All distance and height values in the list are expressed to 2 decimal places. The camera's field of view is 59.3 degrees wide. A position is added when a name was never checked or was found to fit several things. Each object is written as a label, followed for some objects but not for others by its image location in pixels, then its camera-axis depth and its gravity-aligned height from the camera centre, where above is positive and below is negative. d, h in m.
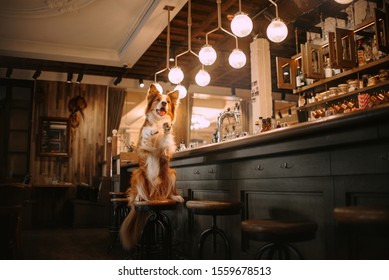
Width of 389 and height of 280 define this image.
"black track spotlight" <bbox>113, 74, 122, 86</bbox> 6.95 +2.12
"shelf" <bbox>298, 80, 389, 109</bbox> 3.87 +1.08
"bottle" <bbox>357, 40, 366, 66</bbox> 4.19 +1.54
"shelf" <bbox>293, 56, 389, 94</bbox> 3.87 +1.35
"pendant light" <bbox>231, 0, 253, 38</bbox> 3.29 +1.52
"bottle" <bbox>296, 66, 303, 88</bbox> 5.13 +1.51
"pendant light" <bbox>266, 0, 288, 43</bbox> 3.22 +1.43
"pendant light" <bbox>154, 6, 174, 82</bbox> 4.45 +2.26
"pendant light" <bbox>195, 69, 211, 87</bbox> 4.39 +1.34
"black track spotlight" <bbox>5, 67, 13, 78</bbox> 6.27 +2.08
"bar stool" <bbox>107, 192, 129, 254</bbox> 3.71 -0.37
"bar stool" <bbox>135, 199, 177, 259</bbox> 2.45 -0.33
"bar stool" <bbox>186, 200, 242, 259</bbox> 1.95 -0.15
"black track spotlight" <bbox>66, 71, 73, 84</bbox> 6.67 +2.09
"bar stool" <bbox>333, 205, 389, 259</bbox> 1.09 -0.12
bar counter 1.46 +0.04
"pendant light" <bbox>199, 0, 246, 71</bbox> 3.80 +1.40
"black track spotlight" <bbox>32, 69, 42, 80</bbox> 6.49 +2.10
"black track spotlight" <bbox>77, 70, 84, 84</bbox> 6.70 +2.11
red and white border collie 2.72 +0.18
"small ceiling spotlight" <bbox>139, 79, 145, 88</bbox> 7.47 +2.17
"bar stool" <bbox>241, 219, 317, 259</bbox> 1.39 -0.21
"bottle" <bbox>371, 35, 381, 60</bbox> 4.00 +1.51
